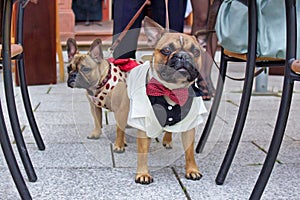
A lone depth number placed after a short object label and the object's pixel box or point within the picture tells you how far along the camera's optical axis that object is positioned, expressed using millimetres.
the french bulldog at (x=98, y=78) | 1930
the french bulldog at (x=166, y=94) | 1668
